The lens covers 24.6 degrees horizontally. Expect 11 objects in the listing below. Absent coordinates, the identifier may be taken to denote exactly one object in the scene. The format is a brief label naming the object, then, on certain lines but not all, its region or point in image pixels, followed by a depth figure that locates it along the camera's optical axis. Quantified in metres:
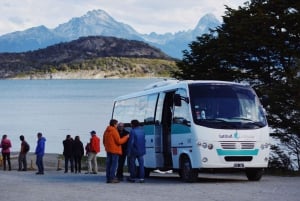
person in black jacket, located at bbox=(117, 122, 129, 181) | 20.97
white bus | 18.94
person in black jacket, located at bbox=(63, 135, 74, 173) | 30.81
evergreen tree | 27.53
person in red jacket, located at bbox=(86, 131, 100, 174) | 29.77
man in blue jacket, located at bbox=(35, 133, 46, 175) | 28.64
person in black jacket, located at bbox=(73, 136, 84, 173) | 30.88
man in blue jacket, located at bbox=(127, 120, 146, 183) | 19.64
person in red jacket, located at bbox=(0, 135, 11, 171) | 32.88
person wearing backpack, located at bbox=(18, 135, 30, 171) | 31.95
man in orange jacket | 19.62
